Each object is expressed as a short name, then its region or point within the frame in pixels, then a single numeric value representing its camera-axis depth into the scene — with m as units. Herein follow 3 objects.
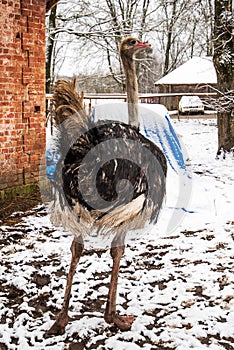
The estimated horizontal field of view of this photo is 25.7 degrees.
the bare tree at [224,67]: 9.90
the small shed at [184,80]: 31.69
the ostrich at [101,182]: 3.07
